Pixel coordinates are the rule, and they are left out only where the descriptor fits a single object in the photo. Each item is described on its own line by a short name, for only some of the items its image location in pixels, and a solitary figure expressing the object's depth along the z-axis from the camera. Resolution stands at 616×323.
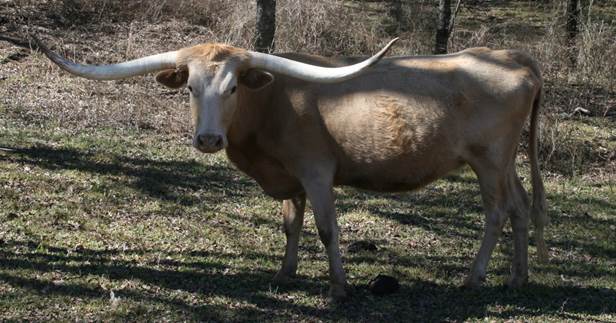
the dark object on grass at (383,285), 12.42
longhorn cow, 12.23
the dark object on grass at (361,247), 14.39
